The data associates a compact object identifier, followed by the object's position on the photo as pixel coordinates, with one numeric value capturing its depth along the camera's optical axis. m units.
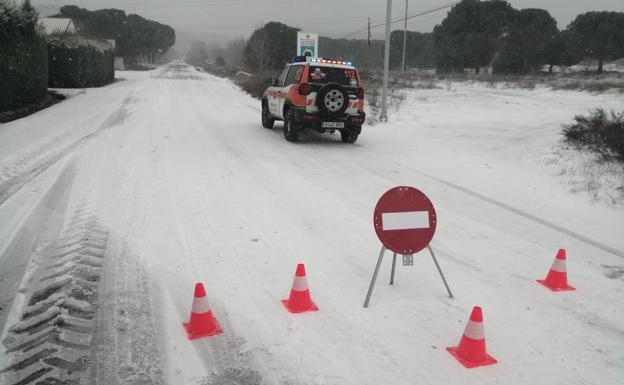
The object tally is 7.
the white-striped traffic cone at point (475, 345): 3.26
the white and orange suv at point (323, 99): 10.90
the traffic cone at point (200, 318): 3.46
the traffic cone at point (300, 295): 3.88
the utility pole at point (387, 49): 14.88
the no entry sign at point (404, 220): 3.92
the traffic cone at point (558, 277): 4.46
